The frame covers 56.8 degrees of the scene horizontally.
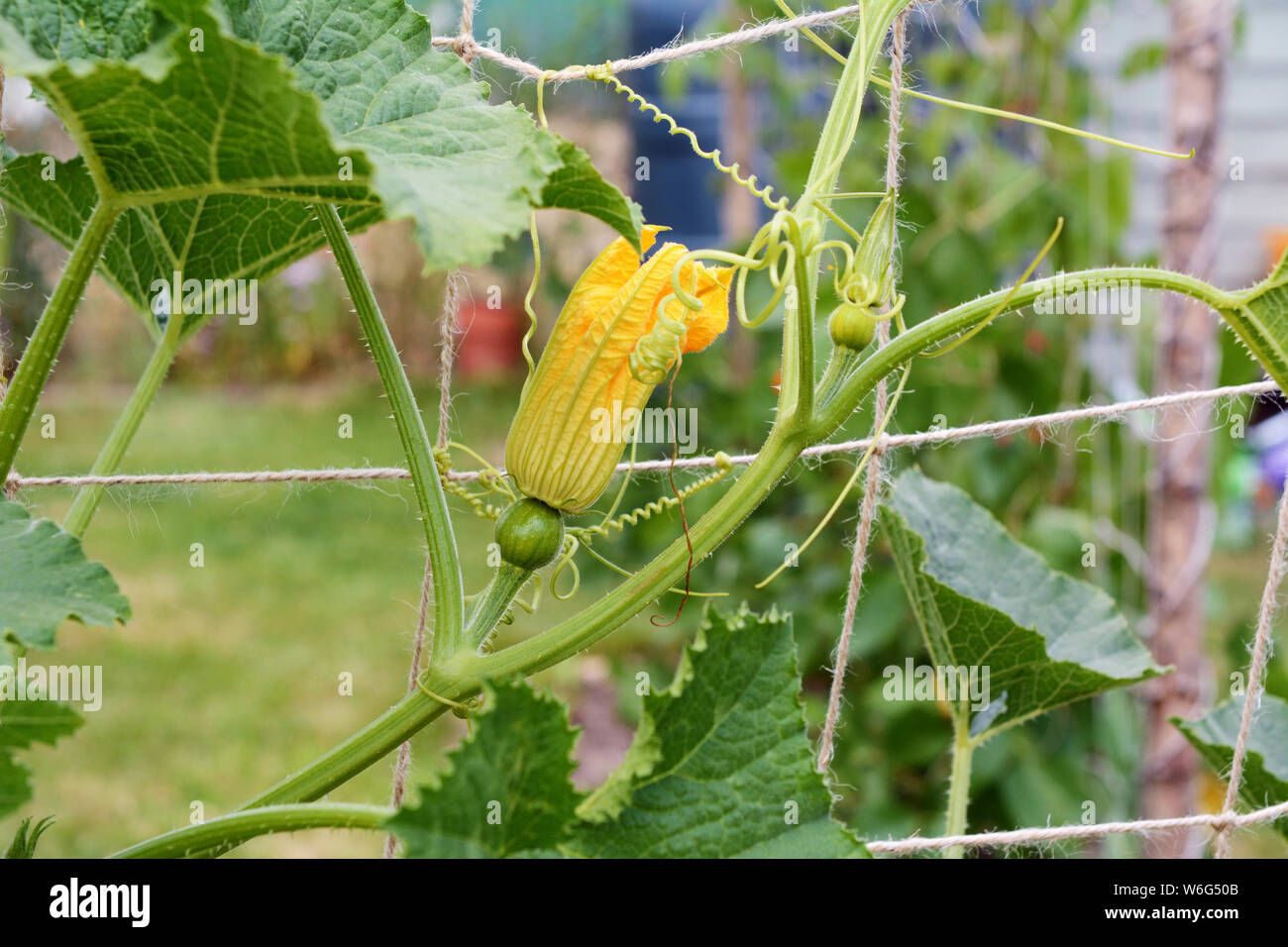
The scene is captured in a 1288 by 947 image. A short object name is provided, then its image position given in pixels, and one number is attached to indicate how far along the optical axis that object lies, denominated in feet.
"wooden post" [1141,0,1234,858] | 4.71
